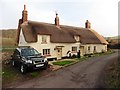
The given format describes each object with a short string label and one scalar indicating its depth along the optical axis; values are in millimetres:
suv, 8087
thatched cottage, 13741
